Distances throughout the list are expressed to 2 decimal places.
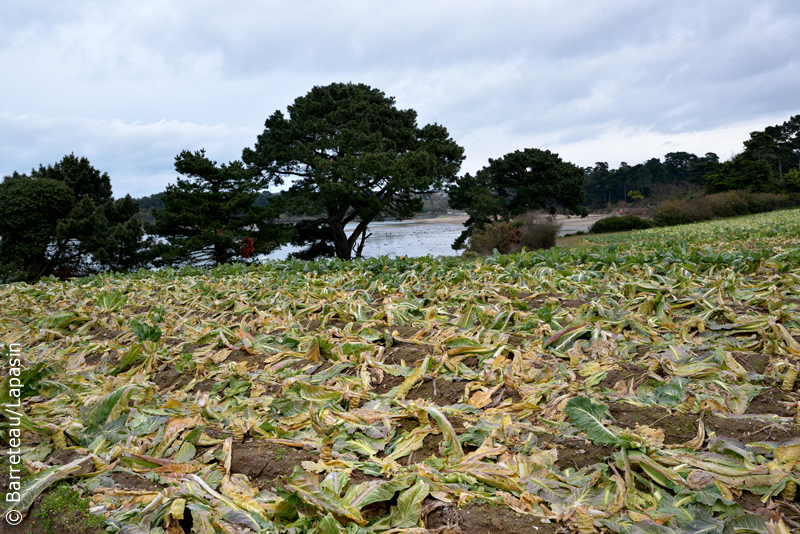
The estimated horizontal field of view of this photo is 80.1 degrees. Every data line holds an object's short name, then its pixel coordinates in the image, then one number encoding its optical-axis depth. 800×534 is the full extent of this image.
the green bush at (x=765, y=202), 33.00
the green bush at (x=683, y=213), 30.55
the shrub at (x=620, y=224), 31.78
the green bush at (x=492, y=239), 19.69
